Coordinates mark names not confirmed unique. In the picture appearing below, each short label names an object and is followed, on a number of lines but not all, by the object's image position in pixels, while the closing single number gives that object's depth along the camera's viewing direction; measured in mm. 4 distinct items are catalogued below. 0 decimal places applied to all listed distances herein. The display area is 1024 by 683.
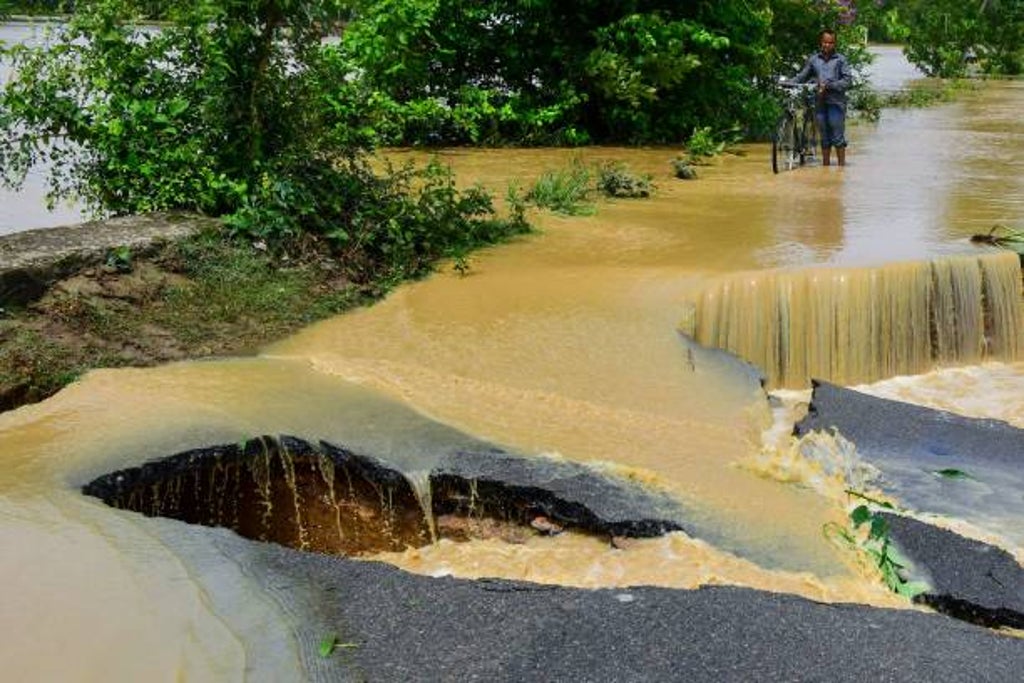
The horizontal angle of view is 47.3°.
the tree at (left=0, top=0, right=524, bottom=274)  8898
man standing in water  14055
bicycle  14500
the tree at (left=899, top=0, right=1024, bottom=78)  34312
